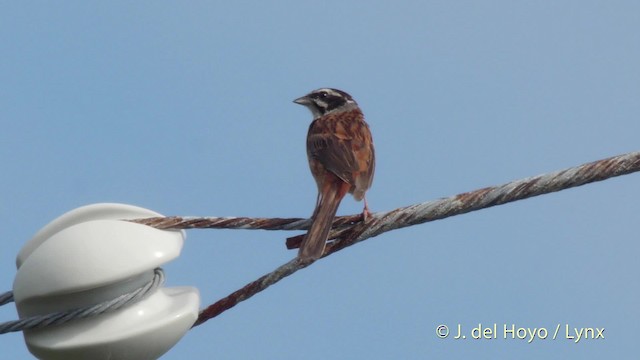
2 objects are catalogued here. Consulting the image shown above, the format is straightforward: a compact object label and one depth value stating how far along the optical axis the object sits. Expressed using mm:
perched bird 9195
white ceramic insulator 6969
